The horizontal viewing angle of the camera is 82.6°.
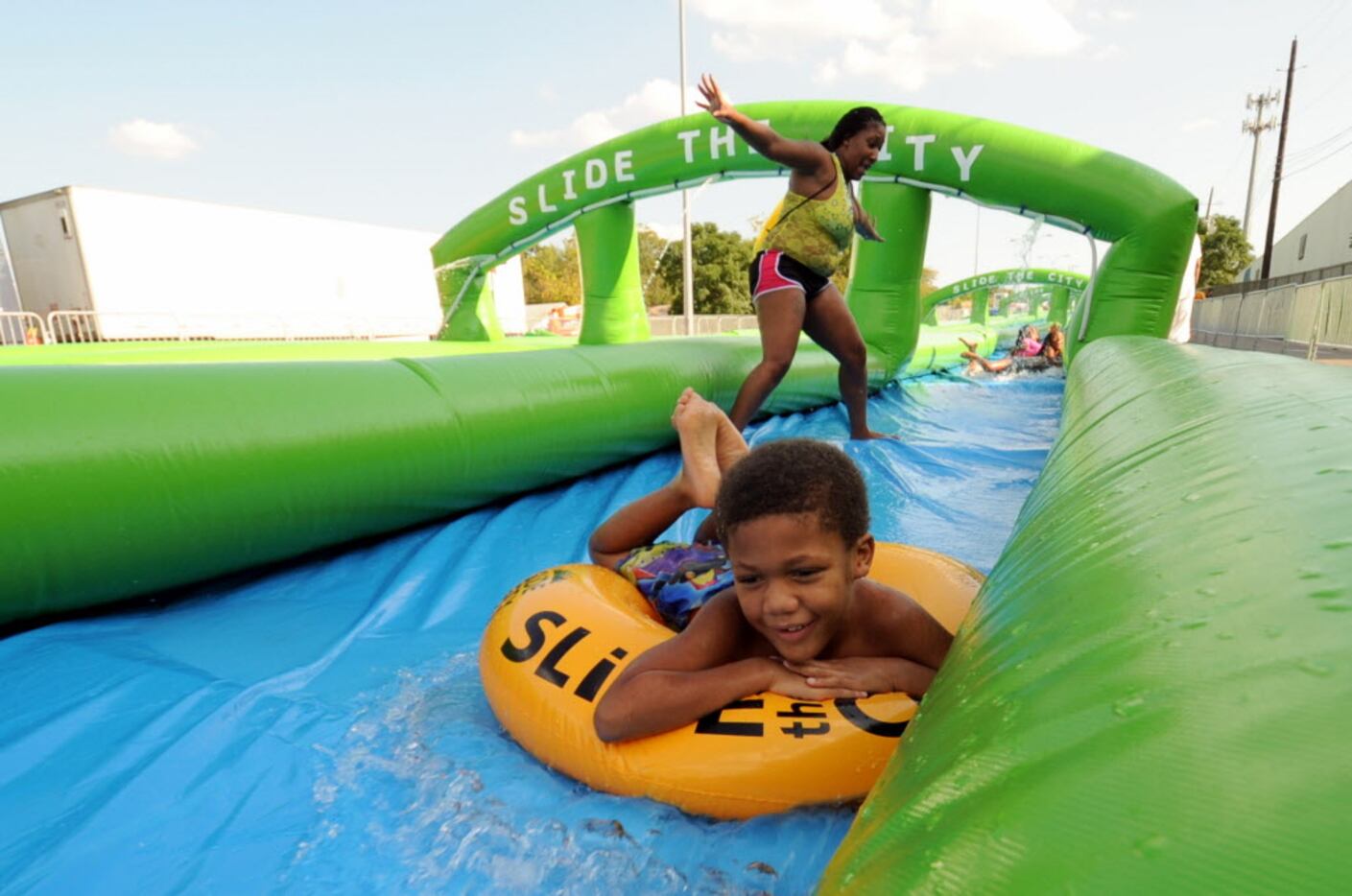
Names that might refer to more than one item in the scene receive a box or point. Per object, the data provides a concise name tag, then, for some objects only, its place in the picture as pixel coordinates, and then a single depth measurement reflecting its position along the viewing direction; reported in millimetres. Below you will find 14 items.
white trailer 11688
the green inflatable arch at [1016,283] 15039
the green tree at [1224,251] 30134
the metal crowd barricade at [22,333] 10078
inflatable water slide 474
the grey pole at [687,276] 12466
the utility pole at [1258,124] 27125
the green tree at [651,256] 34062
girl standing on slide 3166
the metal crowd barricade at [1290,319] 7459
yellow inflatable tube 1144
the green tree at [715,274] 34594
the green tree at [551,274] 34812
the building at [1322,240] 20312
